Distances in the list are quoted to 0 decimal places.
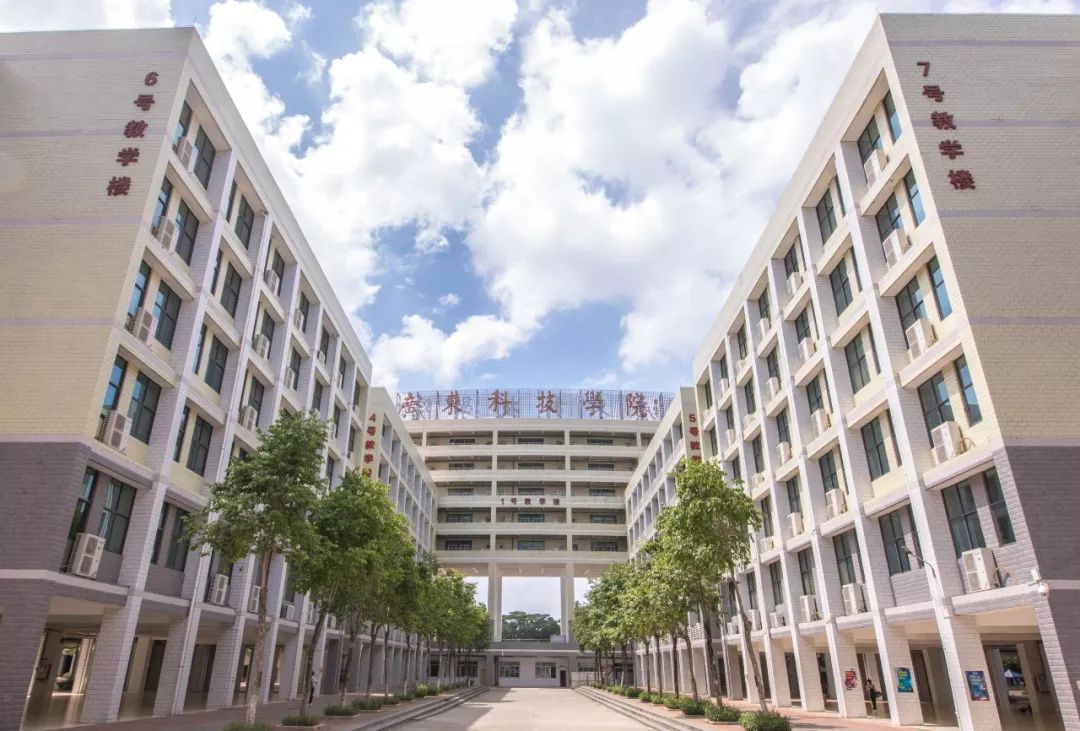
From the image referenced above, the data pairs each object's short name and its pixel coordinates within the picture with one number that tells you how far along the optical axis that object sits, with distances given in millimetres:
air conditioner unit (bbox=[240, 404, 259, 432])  26078
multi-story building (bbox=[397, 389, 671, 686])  66875
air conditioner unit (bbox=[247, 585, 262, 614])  25625
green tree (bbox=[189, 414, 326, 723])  17359
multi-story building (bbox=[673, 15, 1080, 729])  15961
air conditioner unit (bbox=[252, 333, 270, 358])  27281
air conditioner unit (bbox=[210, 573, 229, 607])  23000
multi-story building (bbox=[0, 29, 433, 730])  16422
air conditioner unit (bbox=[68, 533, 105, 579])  16664
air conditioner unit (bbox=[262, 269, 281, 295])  28422
